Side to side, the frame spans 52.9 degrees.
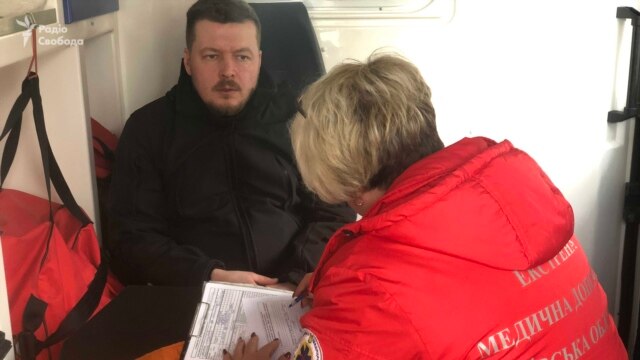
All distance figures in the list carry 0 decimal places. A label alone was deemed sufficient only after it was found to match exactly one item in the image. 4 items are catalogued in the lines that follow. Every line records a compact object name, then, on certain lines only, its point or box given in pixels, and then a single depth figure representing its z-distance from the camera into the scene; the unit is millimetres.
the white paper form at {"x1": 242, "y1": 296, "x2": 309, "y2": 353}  1182
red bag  1270
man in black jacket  1709
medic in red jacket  892
